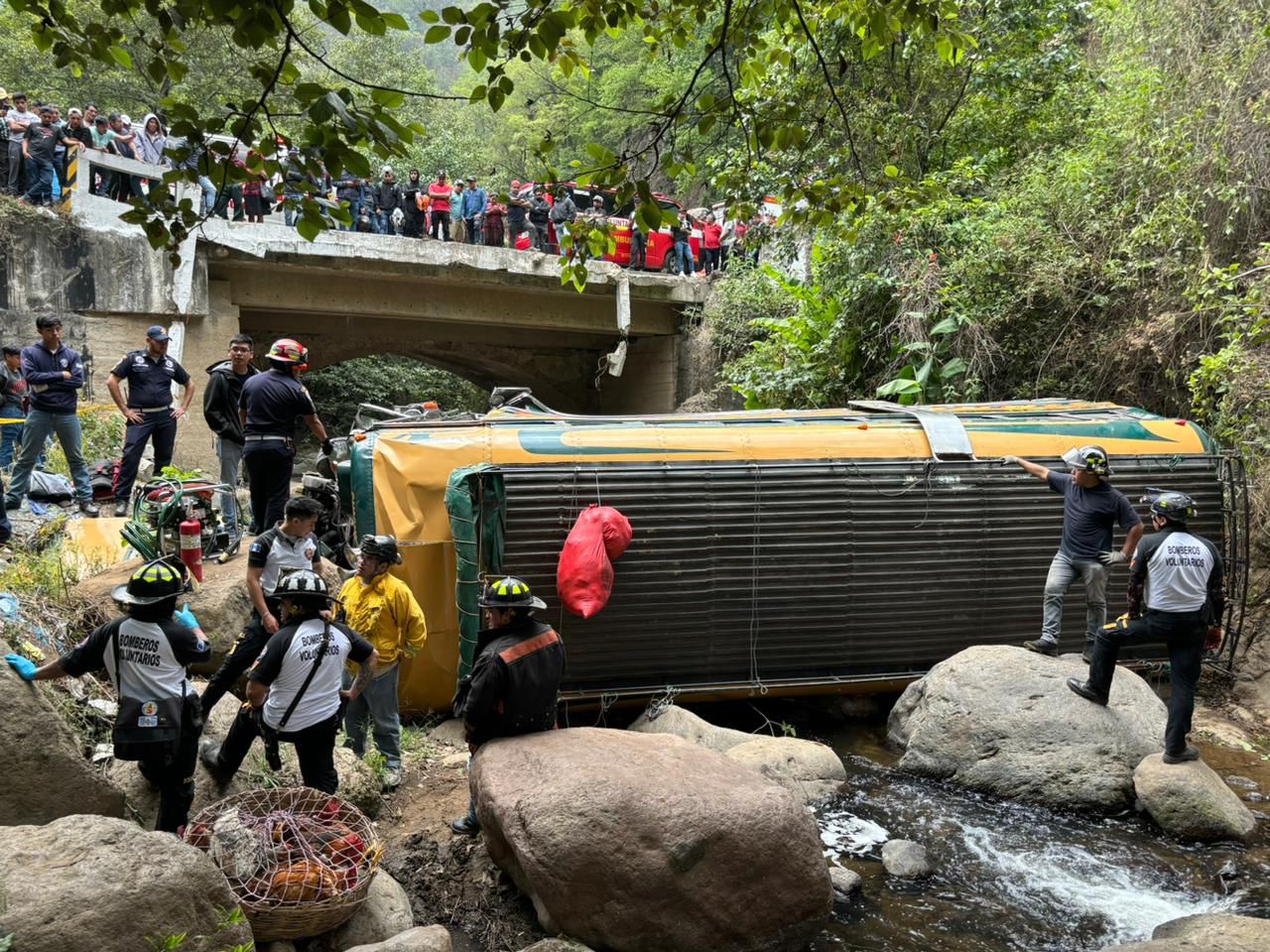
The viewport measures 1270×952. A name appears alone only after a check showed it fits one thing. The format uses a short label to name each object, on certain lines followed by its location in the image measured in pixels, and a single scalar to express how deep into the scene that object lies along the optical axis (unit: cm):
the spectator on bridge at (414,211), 1795
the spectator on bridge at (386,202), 1747
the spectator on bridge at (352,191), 1697
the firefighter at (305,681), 468
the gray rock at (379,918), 430
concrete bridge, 1407
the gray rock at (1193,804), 593
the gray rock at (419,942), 393
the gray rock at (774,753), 645
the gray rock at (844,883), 530
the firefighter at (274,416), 718
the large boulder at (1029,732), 634
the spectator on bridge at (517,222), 1902
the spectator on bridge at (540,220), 1884
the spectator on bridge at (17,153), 1374
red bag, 657
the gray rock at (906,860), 555
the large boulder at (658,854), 439
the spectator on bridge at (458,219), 1936
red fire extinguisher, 704
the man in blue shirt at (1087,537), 725
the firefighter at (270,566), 547
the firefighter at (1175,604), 634
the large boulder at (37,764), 415
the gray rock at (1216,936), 425
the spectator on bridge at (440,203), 1852
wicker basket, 403
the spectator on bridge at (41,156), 1376
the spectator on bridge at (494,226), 1859
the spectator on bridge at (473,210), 1850
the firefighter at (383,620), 573
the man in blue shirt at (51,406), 847
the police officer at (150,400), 849
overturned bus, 704
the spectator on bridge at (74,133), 1417
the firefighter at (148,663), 430
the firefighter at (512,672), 503
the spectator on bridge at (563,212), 1795
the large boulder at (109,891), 324
